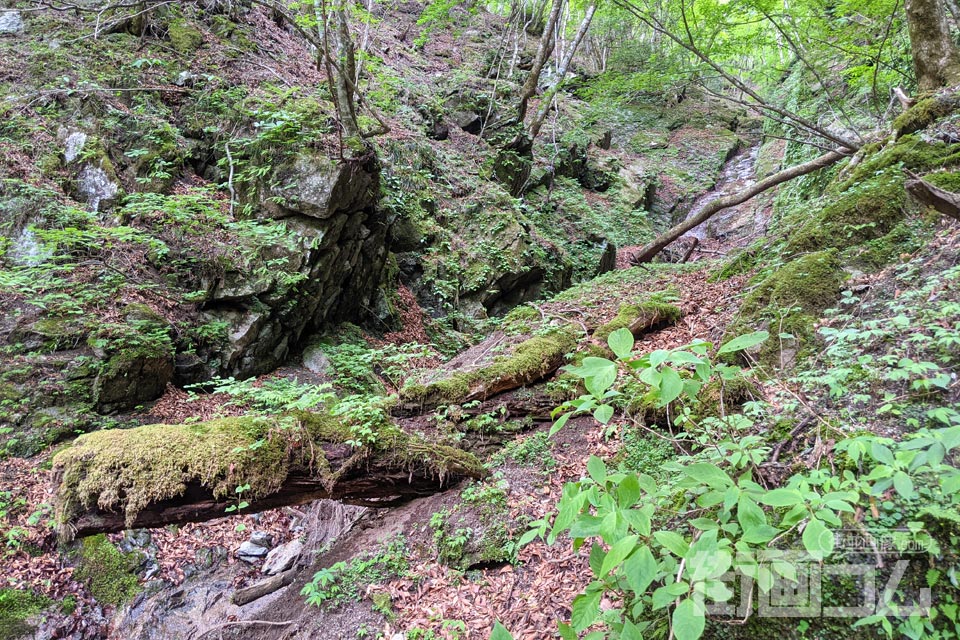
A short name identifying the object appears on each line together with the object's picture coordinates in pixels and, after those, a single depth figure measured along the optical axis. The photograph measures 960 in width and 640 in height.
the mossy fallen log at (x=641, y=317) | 5.16
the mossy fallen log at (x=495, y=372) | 4.57
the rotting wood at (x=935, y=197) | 2.80
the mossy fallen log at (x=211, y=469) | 2.87
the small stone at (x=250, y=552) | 4.97
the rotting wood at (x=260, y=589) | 4.10
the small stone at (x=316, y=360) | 7.77
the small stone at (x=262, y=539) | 5.15
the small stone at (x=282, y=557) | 4.66
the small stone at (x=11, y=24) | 8.88
